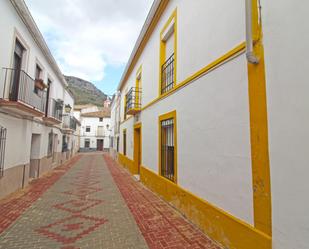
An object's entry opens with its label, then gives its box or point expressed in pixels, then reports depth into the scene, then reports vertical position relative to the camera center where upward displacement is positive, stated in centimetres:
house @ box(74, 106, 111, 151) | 3450 +224
